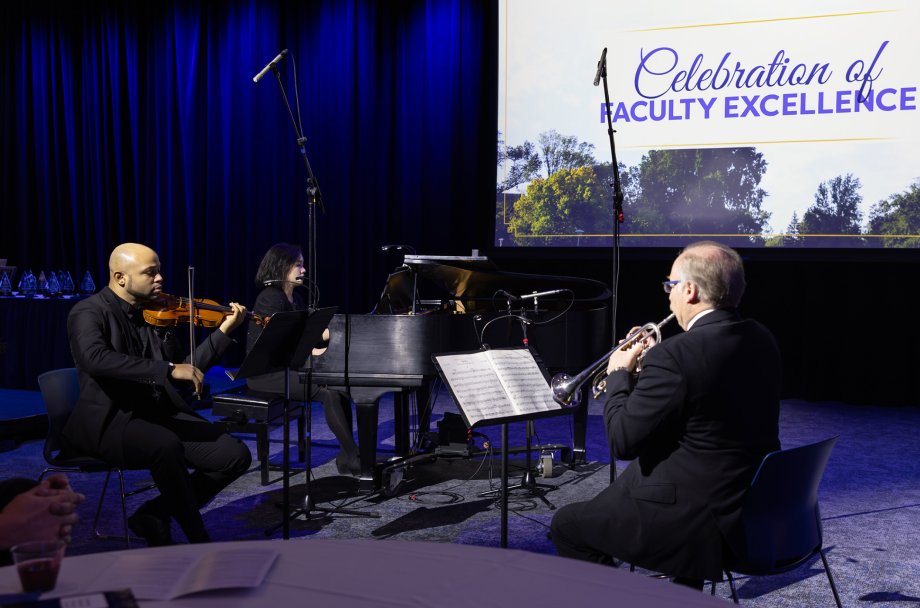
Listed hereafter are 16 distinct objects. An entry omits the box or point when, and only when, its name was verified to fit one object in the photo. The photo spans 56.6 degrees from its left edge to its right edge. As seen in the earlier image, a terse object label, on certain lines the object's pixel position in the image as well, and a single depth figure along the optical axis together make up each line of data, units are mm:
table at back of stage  7090
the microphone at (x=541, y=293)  4449
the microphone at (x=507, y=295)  4689
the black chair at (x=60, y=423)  3512
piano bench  4652
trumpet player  2350
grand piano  4441
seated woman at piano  4930
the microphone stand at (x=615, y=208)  4223
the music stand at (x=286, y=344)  3428
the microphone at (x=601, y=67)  4481
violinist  3441
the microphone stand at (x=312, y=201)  4797
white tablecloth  1330
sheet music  2928
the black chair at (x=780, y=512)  2271
